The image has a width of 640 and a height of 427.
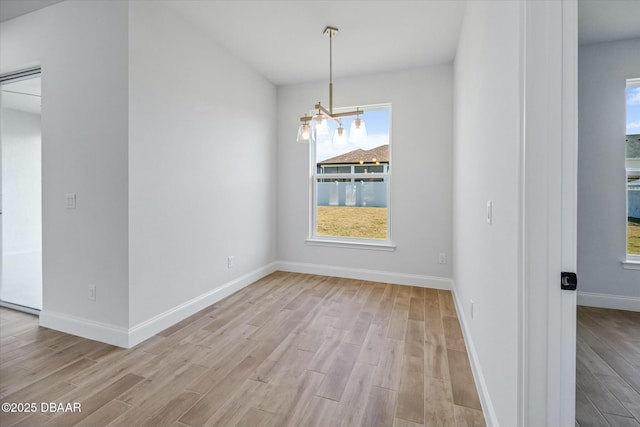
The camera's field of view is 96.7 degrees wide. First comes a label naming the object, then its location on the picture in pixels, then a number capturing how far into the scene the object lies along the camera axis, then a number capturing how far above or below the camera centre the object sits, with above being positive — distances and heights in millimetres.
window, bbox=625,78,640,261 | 2871 +494
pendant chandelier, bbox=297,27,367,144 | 2537 +803
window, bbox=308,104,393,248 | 3943 +389
